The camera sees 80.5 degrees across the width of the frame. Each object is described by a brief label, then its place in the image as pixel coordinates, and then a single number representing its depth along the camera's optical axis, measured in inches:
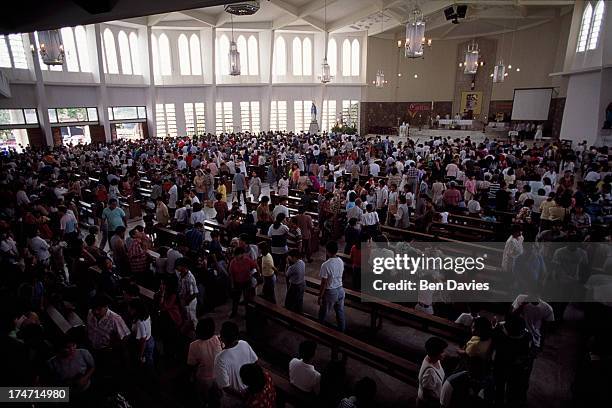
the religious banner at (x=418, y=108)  1205.1
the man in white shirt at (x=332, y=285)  191.8
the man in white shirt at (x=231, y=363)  123.9
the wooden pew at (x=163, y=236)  305.6
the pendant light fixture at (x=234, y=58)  616.7
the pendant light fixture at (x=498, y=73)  711.0
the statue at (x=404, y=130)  1045.8
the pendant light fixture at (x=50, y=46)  364.8
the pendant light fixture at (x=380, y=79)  854.6
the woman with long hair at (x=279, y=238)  254.4
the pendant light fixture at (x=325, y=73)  746.2
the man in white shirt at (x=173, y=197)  365.1
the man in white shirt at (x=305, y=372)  131.7
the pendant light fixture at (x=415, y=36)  402.9
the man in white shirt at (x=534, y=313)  156.0
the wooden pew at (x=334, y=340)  157.0
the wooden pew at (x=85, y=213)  386.0
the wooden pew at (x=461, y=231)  307.0
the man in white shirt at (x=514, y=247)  228.4
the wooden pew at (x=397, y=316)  176.9
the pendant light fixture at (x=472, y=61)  588.7
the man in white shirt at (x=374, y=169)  521.0
